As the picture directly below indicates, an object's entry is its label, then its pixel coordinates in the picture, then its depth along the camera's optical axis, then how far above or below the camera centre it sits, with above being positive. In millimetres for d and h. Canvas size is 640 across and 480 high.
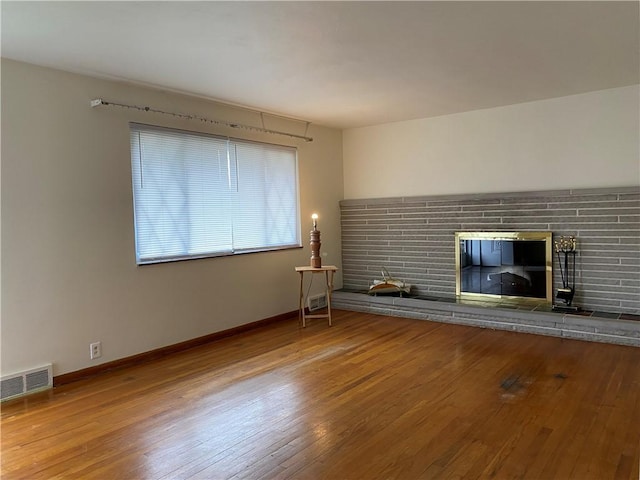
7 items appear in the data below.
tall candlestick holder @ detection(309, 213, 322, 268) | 5000 -180
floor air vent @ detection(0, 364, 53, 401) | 3080 -1003
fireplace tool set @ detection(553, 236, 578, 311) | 4477 -426
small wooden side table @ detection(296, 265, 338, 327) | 4910 -571
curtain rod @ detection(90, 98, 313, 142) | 3559 +1083
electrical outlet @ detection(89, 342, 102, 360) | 3551 -890
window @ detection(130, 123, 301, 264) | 3939 +377
